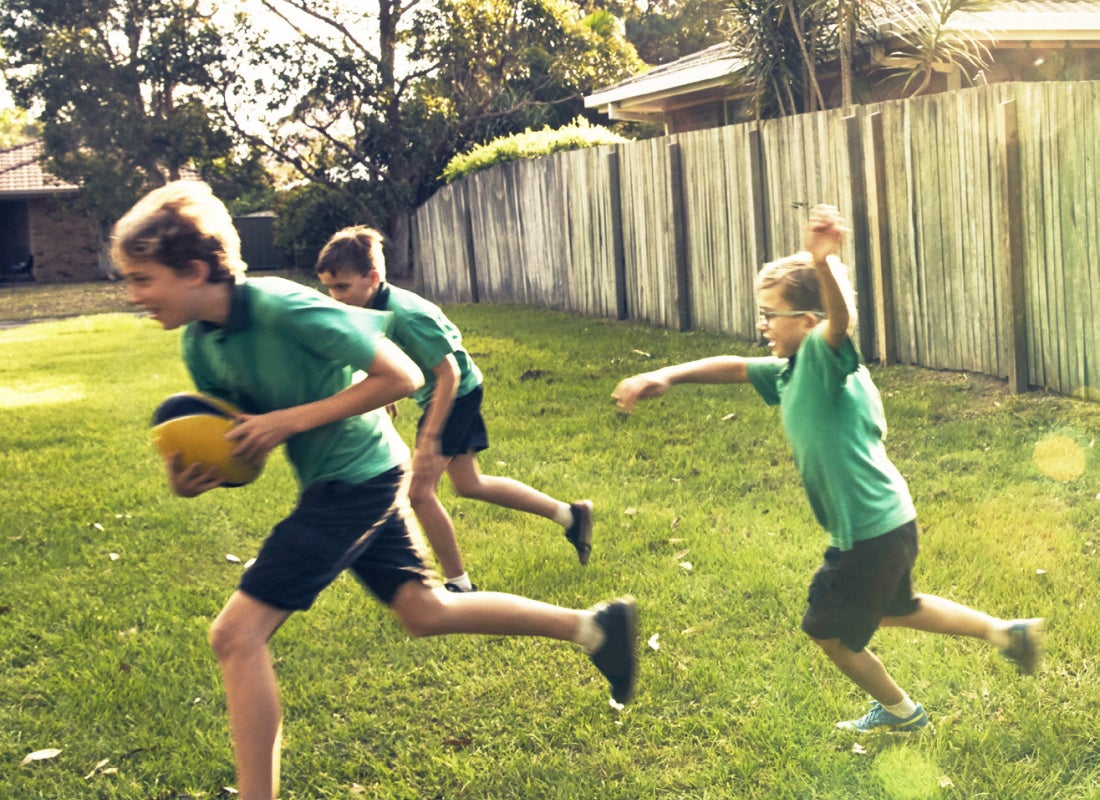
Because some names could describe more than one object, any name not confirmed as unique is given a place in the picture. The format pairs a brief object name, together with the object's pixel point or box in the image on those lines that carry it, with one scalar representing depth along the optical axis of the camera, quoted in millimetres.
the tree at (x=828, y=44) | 12523
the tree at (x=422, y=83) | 28531
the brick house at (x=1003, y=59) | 14281
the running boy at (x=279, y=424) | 3145
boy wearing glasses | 3311
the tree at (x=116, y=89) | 30797
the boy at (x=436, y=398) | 4723
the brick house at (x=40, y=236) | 39594
